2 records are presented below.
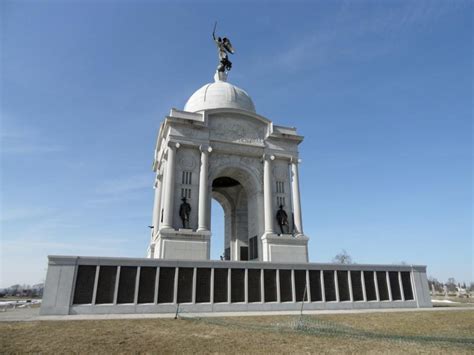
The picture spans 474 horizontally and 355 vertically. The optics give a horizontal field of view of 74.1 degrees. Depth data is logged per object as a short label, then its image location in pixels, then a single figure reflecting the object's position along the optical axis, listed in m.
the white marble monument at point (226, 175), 28.70
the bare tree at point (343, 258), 91.94
